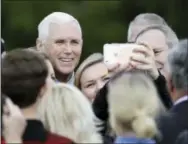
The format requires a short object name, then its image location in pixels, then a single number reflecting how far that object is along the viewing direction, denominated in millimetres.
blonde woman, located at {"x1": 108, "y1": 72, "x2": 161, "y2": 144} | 6797
